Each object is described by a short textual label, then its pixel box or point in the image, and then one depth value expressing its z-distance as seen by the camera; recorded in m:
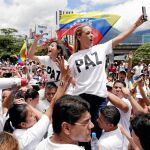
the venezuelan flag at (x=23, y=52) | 6.61
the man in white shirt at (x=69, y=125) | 1.19
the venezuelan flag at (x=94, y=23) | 3.35
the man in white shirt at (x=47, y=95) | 2.42
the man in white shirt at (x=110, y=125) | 1.82
